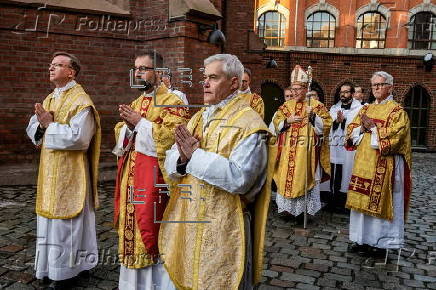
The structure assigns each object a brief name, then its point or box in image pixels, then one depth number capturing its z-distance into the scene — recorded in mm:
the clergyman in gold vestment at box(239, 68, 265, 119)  6602
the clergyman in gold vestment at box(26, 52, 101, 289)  3902
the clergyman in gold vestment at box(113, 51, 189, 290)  3459
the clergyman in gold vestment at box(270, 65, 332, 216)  6652
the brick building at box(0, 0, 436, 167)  7980
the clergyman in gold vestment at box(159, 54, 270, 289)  2521
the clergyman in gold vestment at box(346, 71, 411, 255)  4996
